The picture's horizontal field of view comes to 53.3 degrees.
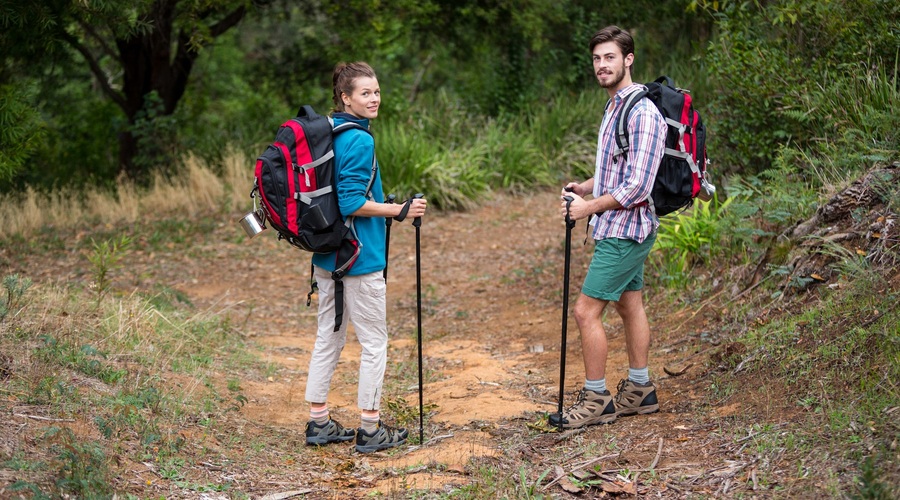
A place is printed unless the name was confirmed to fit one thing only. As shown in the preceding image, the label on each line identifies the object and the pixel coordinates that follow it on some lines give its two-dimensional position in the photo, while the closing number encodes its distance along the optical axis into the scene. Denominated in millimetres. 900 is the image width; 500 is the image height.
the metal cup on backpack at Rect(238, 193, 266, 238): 4656
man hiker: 4598
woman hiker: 4566
